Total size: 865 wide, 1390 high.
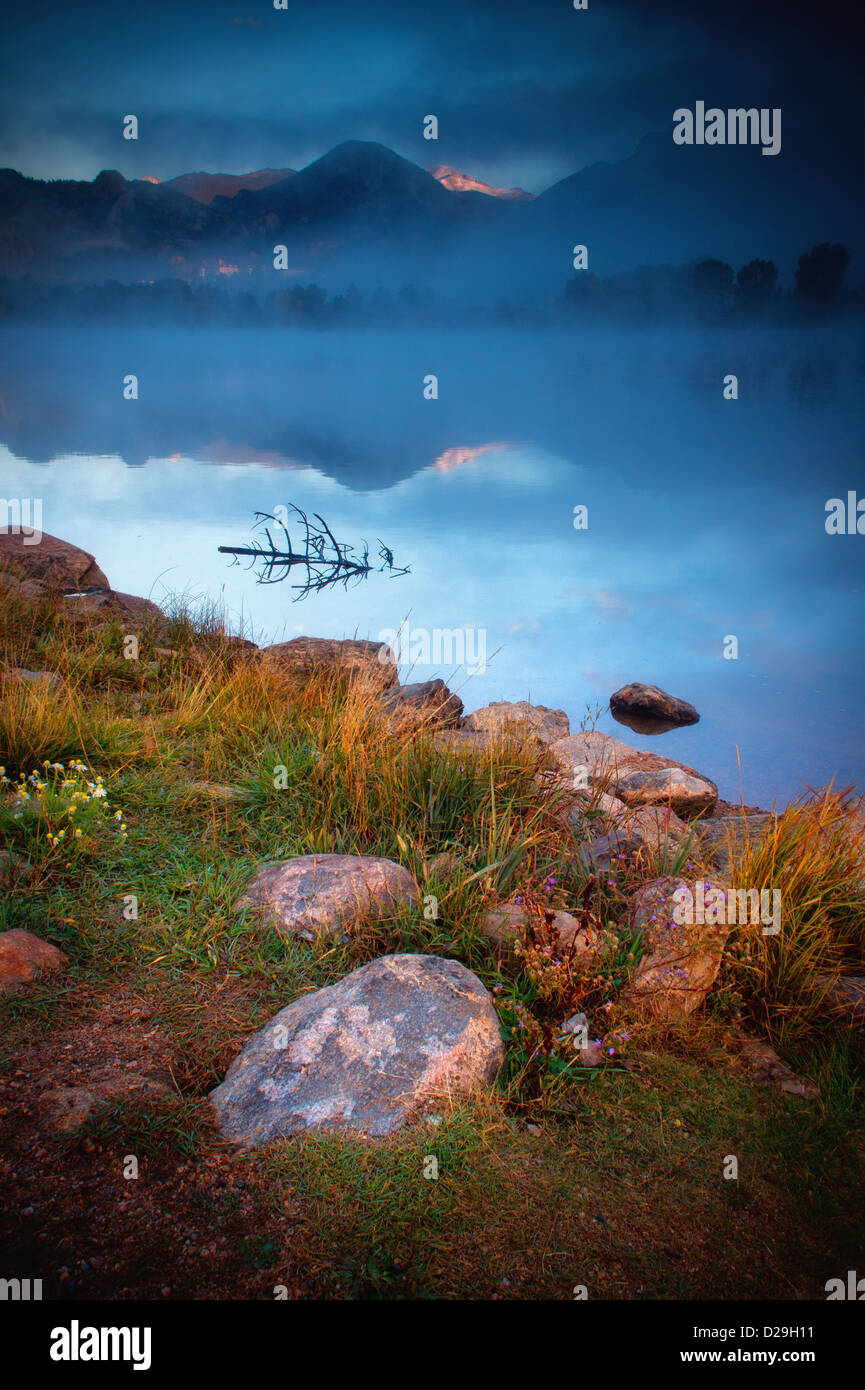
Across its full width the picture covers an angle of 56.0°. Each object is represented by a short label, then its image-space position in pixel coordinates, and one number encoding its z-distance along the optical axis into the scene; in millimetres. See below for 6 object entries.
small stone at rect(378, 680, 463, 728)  7372
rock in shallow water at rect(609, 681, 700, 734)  9453
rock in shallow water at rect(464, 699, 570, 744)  7559
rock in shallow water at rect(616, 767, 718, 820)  5984
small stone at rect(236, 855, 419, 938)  3812
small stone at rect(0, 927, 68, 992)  3320
